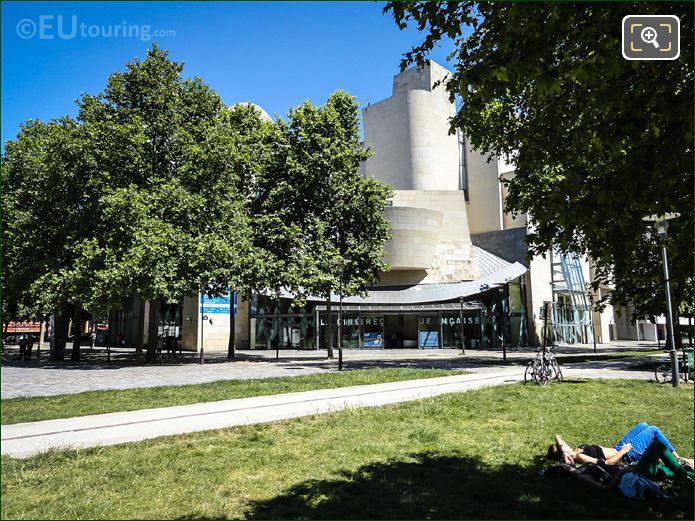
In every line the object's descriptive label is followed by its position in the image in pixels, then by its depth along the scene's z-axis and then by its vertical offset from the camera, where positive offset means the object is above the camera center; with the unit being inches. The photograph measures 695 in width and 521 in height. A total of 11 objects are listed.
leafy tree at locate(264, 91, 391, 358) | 1049.5 +258.8
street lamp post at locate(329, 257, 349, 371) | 837.1 +92.9
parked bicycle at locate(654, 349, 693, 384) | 612.3 -68.2
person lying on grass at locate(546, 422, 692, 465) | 237.8 -63.0
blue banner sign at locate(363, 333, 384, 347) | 1700.3 -66.4
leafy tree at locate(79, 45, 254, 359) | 846.5 +248.5
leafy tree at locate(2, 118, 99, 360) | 924.6 +208.8
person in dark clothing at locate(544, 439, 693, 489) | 214.7 -65.2
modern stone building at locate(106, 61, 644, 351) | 1697.8 +119.8
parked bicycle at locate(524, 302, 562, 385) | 608.4 -60.8
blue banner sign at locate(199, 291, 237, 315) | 1753.9 +53.9
